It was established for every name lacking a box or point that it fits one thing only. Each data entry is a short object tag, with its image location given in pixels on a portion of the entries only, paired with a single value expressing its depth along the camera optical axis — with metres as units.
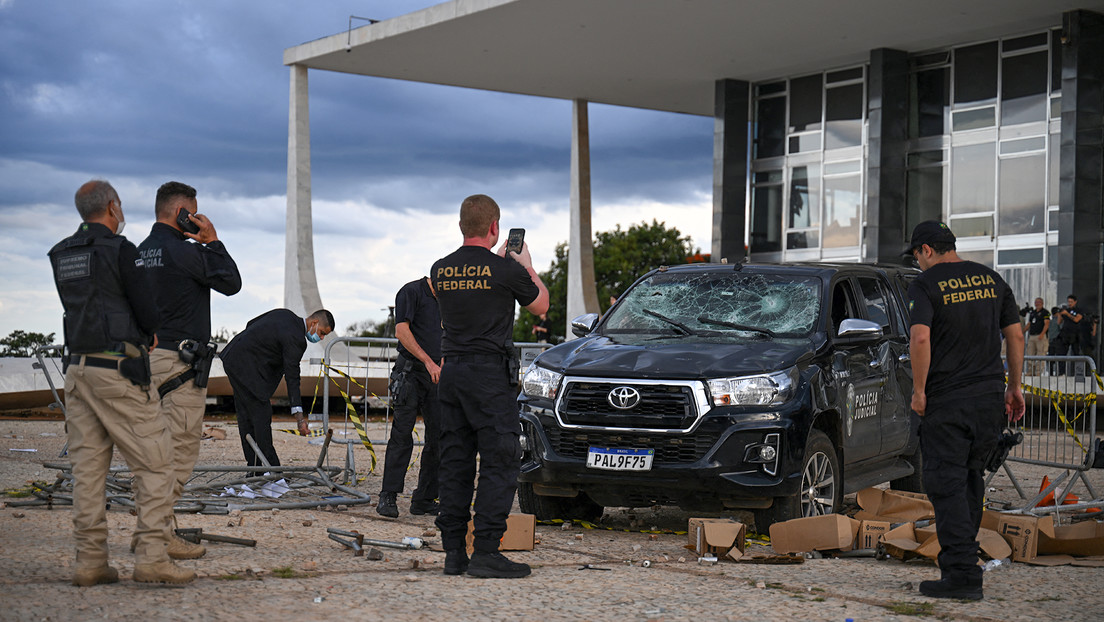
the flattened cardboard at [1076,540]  7.43
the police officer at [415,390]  8.80
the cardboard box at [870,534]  7.65
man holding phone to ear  6.44
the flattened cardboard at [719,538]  7.20
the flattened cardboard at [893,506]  8.25
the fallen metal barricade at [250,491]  8.56
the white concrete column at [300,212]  39.91
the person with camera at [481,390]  6.28
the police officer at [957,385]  6.13
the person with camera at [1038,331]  25.94
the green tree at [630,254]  79.31
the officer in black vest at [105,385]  5.73
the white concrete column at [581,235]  43.87
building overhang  29.89
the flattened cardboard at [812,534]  7.40
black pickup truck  7.62
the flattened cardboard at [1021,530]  7.34
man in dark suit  9.85
